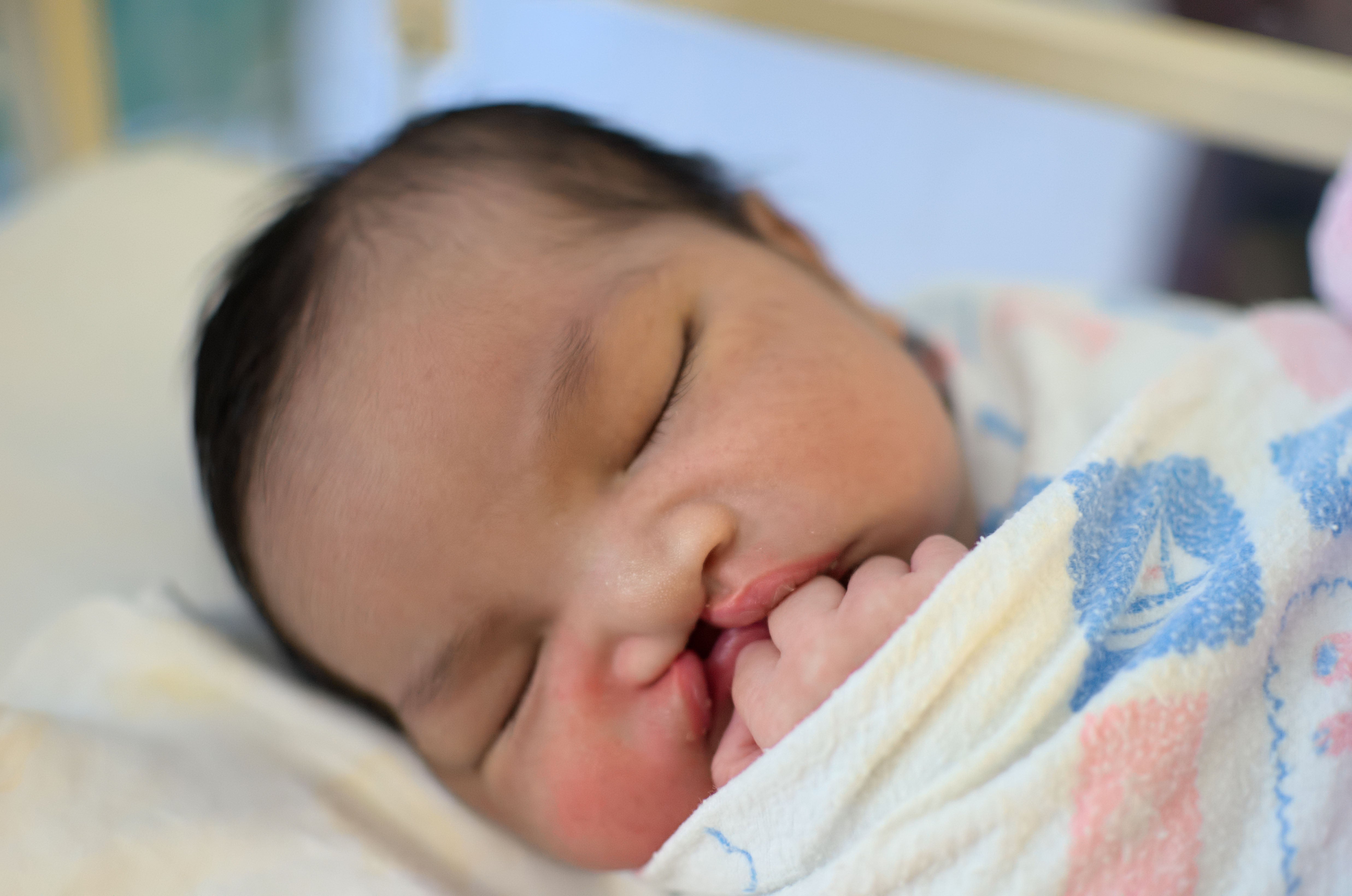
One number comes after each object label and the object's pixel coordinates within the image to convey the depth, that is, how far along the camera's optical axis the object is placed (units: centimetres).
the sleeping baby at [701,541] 22
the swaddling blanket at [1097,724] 22
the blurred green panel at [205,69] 60
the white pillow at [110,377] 30
